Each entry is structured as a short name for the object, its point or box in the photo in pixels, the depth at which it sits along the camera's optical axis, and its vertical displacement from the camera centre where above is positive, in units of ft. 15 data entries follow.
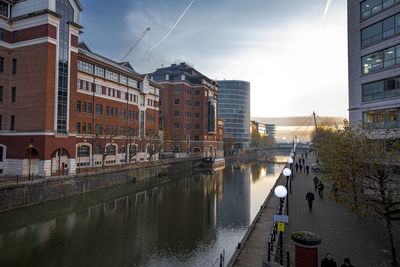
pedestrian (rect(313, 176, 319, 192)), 94.38 -15.49
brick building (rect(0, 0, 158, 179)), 103.81 +23.67
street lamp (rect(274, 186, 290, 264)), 38.78 -7.73
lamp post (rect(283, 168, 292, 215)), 53.60 -6.55
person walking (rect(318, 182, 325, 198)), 81.98 -15.94
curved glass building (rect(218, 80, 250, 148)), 511.81 +65.22
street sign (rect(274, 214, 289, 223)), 36.97 -11.39
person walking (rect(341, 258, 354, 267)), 29.26 -14.23
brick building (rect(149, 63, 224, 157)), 268.41 +33.84
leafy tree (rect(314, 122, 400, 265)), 37.65 -4.07
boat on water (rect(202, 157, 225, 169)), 233.76 -20.93
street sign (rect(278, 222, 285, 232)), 37.48 -12.77
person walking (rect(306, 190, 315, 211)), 66.26 -15.20
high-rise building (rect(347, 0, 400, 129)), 74.28 +26.54
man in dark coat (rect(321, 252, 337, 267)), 31.04 -15.04
